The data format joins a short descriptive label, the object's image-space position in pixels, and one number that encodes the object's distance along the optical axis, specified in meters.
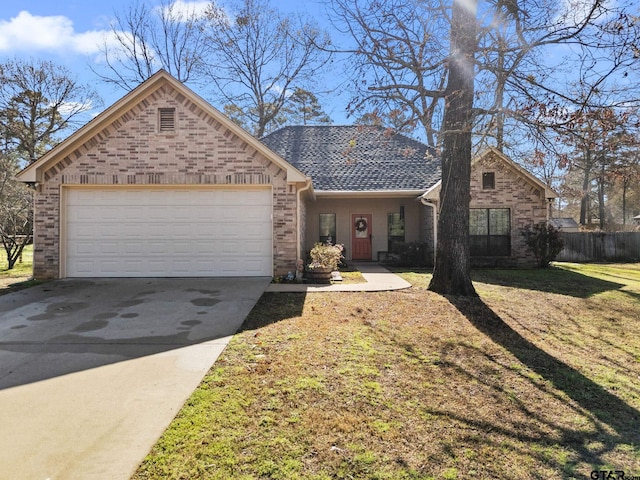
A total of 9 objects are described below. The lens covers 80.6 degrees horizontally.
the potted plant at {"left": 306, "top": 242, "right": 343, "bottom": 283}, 9.90
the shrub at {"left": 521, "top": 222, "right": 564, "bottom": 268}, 14.14
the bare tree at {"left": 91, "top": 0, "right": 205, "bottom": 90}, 21.27
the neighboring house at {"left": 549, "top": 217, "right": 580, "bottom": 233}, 30.28
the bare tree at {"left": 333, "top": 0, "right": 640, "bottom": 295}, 5.36
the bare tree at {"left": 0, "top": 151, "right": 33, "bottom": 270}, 14.30
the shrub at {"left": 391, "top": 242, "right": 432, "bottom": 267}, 14.41
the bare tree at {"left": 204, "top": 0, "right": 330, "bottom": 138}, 23.09
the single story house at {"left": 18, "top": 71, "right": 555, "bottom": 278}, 9.88
